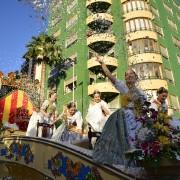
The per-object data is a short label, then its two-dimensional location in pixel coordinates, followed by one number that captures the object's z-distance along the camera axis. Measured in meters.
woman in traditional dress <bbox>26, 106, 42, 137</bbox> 6.51
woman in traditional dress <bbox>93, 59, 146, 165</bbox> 2.80
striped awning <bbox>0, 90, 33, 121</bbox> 10.87
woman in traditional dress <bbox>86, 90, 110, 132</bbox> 5.36
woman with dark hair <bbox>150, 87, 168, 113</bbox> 4.45
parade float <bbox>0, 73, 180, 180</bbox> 2.36
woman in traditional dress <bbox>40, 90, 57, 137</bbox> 6.08
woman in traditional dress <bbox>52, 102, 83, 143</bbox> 5.66
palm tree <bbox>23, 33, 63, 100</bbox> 19.15
